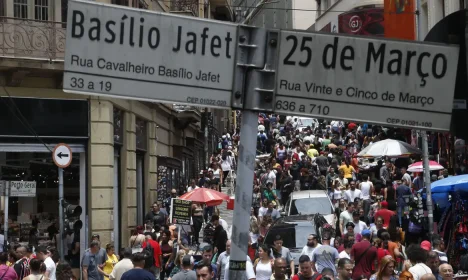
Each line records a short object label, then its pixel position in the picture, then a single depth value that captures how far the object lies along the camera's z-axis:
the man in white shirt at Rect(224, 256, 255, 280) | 13.38
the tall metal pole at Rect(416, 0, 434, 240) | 17.78
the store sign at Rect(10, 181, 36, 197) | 18.80
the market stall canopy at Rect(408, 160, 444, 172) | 27.25
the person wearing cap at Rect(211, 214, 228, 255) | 22.08
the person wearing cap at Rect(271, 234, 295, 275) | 16.66
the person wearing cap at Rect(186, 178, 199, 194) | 30.57
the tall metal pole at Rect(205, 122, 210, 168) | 47.14
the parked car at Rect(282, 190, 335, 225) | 26.38
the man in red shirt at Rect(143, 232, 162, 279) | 20.05
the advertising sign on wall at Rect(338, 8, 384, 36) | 56.03
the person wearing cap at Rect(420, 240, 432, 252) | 15.00
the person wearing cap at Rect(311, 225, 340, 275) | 16.12
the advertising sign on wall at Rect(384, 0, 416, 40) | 16.72
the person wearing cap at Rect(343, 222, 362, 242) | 18.46
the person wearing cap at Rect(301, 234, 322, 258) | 16.52
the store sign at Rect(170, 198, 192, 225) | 23.00
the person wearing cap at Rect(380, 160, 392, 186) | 32.74
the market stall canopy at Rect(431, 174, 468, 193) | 17.53
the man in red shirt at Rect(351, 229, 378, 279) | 14.84
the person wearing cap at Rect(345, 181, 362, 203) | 29.62
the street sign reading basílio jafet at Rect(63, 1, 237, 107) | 4.95
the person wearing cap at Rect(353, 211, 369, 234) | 21.98
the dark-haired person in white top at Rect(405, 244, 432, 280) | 11.64
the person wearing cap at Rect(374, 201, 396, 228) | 21.16
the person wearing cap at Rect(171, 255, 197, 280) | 12.74
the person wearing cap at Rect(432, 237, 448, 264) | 14.52
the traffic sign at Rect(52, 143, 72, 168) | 18.64
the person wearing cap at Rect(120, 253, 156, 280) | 12.33
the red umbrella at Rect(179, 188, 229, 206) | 26.62
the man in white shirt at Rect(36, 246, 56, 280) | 15.33
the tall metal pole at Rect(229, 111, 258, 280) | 5.01
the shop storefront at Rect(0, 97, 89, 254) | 22.42
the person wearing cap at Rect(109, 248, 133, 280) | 15.06
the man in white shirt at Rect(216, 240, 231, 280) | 15.86
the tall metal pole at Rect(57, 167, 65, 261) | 17.56
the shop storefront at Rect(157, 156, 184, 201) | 32.75
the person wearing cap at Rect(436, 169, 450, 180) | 25.77
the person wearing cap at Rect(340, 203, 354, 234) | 24.45
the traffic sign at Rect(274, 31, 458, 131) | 5.00
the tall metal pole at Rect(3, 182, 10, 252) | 18.34
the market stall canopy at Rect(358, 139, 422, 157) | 28.83
